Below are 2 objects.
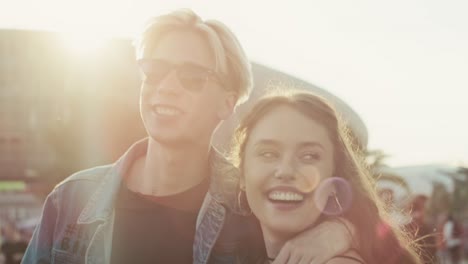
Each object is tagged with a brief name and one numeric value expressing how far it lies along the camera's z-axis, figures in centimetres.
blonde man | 292
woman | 241
